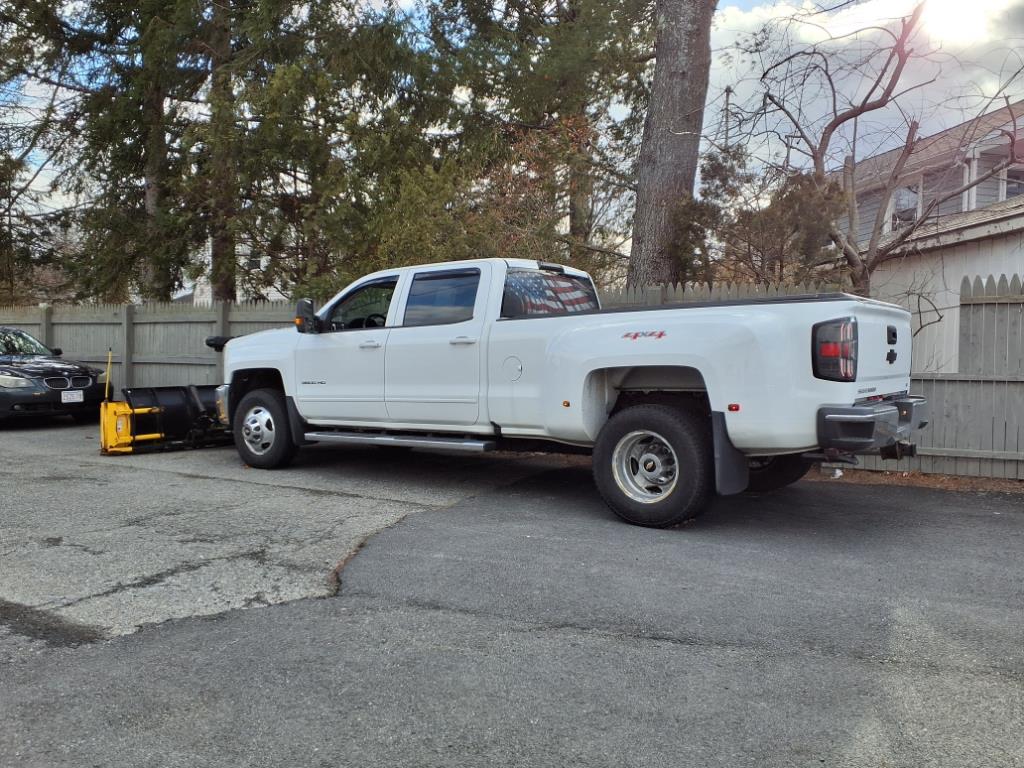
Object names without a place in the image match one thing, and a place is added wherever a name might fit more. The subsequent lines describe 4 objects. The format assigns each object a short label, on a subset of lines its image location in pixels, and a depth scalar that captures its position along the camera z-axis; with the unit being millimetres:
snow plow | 9930
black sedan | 12109
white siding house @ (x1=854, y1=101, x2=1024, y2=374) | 8961
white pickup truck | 5414
